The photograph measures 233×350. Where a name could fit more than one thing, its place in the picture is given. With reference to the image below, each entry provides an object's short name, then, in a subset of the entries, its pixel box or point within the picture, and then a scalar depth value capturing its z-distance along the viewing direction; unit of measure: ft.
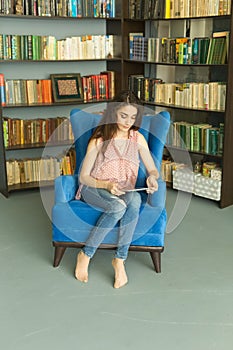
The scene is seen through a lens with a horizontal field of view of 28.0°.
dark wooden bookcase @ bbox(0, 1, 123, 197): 13.50
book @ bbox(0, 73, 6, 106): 13.27
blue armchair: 8.74
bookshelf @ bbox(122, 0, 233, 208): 12.25
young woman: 8.67
